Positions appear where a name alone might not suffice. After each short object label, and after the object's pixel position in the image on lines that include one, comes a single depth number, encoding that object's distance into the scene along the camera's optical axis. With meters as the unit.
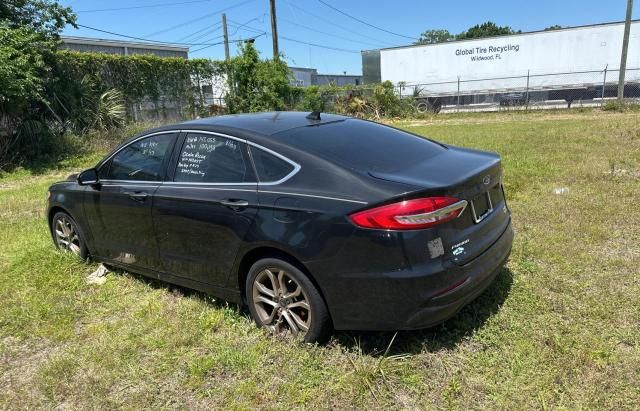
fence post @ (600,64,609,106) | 24.05
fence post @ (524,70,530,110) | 24.85
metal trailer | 24.58
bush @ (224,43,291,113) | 20.69
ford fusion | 2.85
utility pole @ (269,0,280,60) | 25.05
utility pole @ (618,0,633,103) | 21.97
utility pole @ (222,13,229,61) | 36.91
